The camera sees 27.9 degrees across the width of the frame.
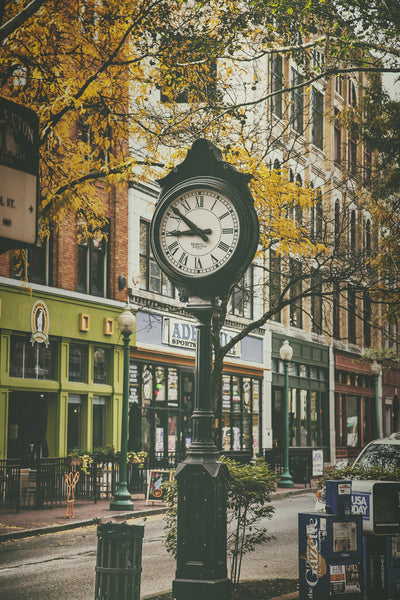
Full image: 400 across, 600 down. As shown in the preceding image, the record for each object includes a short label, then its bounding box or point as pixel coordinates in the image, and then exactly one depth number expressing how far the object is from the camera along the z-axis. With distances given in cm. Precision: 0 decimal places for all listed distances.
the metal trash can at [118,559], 670
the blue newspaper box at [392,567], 866
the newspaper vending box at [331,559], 795
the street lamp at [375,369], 3941
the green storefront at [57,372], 2228
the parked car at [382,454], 1338
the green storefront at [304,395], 3866
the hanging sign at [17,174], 387
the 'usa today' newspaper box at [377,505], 879
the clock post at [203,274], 662
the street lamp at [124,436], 1897
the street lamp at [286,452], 2727
